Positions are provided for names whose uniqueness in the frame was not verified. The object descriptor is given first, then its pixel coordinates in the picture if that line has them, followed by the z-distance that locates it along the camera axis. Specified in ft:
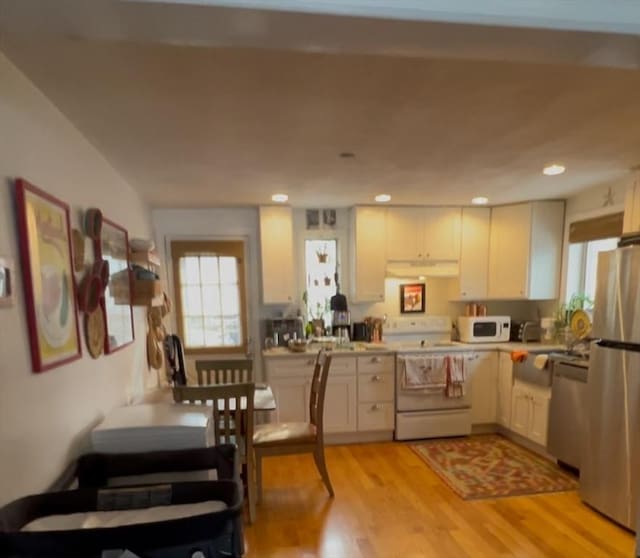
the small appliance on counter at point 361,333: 13.14
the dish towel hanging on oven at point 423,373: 11.59
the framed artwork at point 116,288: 6.70
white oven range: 11.75
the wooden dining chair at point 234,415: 7.08
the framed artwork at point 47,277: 4.16
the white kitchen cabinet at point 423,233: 12.70
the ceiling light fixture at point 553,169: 8.19
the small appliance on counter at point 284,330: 12.50
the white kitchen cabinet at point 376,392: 11.76
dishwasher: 9.13
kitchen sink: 10.34
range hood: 12.87
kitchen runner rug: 8.98
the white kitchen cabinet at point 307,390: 11.45
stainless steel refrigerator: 7.29
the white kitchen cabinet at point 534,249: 11.93
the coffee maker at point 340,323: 13.02
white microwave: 12.63
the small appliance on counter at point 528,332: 12.60
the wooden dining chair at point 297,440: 8.55
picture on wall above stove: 13.61
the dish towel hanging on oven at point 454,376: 11.63
